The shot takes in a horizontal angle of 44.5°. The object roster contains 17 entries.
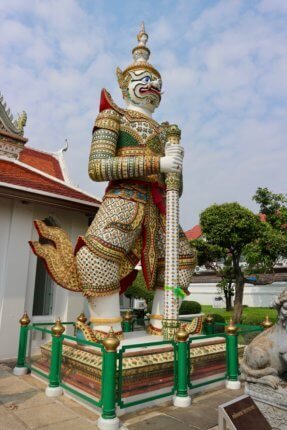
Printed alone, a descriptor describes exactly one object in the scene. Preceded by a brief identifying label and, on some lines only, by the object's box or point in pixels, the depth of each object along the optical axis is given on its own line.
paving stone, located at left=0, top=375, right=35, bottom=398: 4.41
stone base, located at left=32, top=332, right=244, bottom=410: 3.91
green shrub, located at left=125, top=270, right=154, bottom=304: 12.21
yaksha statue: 4.55
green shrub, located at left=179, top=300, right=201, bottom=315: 12.88
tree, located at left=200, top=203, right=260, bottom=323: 11.44
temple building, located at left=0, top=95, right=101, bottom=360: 6.05
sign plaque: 2.47
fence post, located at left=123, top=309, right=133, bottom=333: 6.61
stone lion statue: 3.09
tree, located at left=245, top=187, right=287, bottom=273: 10.92
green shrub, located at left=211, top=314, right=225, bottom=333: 6.67
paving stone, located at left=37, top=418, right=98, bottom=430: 3.37
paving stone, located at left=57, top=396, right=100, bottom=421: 3.73
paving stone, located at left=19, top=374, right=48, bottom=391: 4.65
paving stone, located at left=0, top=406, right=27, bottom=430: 3.34
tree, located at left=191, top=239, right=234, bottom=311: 12.00
